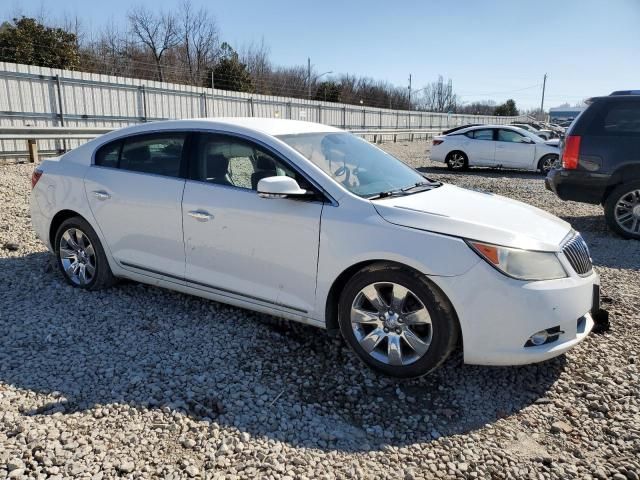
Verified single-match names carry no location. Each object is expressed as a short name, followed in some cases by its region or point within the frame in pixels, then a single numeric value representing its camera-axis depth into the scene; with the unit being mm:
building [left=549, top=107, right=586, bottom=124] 100562
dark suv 7199
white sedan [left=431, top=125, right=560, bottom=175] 15882
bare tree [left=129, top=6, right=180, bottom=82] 40625
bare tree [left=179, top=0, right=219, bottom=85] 42312
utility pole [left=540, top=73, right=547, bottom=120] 101188
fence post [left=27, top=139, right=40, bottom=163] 12172
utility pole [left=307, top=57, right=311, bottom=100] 44628
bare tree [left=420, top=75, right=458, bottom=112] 88250
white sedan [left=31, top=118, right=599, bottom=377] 3107
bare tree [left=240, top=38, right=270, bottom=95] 41788
